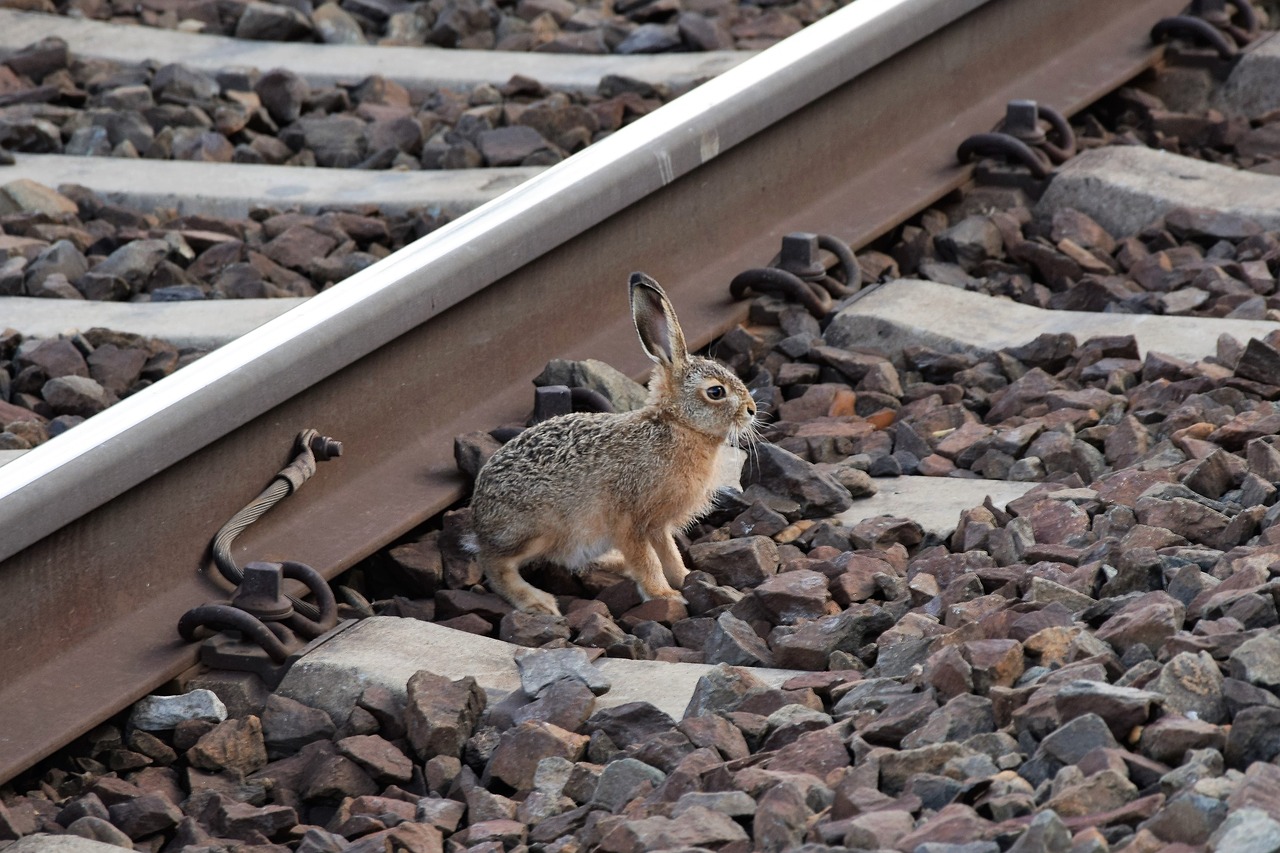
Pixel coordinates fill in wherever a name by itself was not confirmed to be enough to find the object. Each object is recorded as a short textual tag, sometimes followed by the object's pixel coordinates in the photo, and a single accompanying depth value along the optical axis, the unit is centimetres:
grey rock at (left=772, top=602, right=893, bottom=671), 920
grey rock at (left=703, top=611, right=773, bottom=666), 935
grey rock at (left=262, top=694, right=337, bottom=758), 934
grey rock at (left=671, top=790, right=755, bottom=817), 743
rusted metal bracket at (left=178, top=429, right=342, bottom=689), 966
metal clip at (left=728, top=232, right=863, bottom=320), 1337
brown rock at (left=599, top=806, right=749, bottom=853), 725
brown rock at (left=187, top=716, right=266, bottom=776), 919
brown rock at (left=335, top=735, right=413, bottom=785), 885
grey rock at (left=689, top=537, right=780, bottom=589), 1055
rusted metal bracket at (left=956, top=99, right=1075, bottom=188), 1512
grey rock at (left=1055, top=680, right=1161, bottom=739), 719
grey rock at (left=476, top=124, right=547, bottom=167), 1591
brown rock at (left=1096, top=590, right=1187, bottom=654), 791
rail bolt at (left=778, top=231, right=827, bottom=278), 1358
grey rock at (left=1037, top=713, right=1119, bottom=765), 712
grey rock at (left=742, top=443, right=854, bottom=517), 1106
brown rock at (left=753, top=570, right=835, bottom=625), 973
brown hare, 1078
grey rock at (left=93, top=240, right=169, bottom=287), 1405
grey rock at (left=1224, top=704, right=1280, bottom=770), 699
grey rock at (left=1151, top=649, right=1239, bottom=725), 732
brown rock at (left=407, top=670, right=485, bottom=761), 890
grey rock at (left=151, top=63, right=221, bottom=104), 1722
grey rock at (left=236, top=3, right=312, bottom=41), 1869
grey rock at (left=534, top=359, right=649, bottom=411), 1223
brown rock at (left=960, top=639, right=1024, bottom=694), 795
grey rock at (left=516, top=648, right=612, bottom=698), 917
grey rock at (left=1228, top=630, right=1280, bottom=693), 724
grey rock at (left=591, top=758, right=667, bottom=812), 806
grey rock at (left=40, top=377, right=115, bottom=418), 1235
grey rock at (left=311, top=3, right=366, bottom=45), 1884
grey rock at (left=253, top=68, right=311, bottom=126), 1700
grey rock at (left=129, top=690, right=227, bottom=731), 945
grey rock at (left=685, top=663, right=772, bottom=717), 859
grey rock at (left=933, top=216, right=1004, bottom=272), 1441
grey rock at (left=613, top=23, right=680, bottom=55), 1833
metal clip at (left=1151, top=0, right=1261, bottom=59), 1684
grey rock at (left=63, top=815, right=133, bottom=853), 852
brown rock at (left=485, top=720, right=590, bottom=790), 862
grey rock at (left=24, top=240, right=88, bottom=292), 1407
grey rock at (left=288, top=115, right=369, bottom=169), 1641
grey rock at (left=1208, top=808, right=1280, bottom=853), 614
